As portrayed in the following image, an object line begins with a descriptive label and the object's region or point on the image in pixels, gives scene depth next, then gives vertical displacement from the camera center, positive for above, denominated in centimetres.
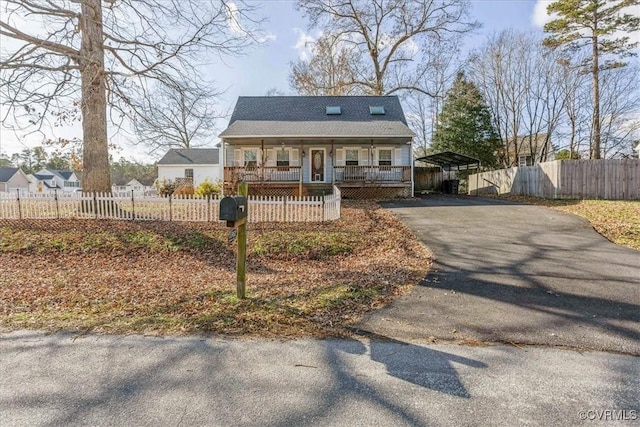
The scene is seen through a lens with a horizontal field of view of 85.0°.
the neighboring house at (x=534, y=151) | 2748 +342
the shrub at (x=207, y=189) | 1733 +27
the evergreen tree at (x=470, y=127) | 2752 +503
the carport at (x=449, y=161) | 2159 +204
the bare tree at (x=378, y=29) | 2638 +1264
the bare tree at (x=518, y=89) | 2505 +768
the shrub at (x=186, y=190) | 1862 +25
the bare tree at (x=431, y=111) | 2819 +746
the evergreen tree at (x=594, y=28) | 1833 +872
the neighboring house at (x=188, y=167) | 3381 +269
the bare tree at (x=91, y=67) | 945 +380
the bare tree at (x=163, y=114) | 1165 +285
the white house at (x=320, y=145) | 1755 +261
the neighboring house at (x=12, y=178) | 4222 +243
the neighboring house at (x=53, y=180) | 5224 +274
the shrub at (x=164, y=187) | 2120 +51
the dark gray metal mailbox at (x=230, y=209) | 406 -17
